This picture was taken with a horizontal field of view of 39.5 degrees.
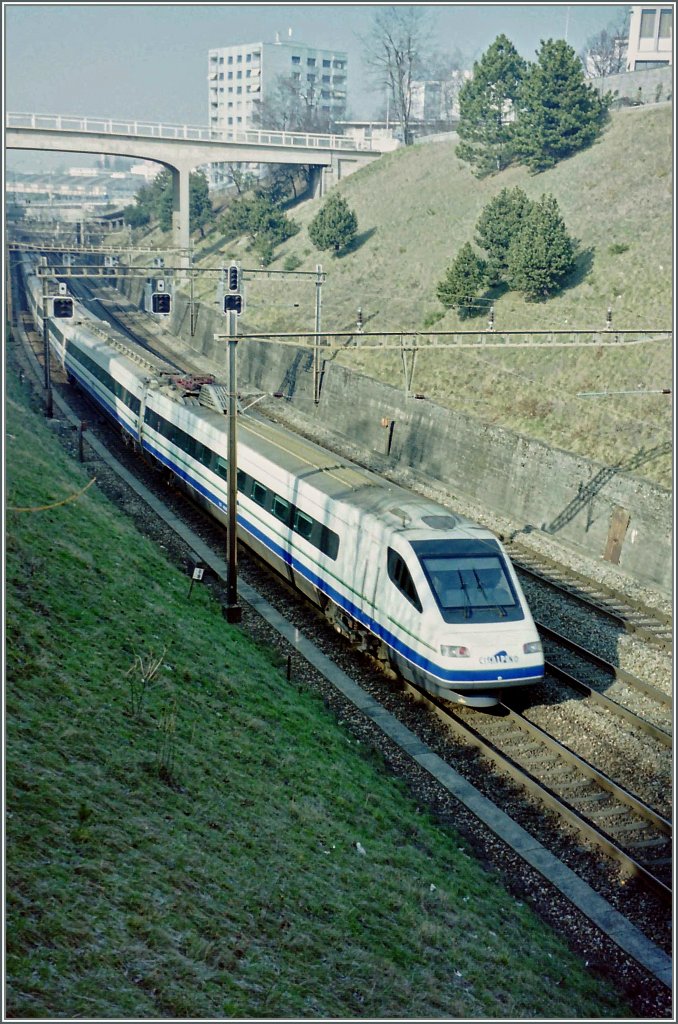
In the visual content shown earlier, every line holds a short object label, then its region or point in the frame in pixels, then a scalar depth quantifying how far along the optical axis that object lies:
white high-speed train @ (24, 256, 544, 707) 15.56
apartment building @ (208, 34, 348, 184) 132.62
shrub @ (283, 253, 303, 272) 68.45
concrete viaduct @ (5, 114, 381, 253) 61.66
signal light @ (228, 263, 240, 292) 20.19
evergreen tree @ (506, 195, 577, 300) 41.22
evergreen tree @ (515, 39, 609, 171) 52.56
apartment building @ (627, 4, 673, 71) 72.33
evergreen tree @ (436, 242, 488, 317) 44.00
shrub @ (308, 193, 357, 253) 63.66
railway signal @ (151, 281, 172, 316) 33.75
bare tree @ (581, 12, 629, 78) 103.62
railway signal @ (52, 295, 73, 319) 34.00
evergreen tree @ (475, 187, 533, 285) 43.22
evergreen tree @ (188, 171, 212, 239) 93.88
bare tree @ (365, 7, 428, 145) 87.88
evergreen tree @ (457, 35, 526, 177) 60.75
